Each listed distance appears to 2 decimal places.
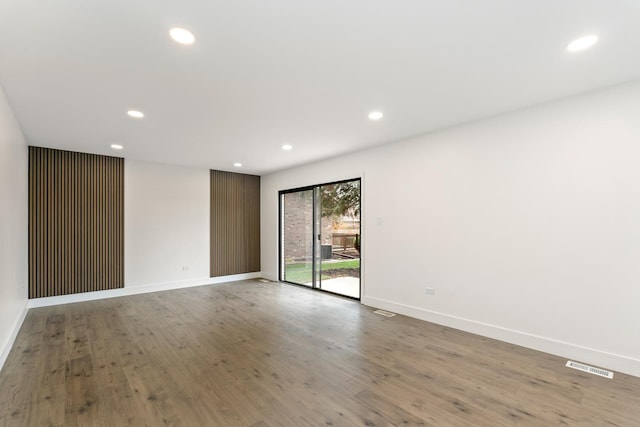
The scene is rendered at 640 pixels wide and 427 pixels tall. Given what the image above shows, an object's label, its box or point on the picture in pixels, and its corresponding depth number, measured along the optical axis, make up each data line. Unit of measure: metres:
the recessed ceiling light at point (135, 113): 3.30
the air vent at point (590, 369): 2.58
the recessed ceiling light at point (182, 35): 1.92
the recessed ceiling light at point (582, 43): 2.02
